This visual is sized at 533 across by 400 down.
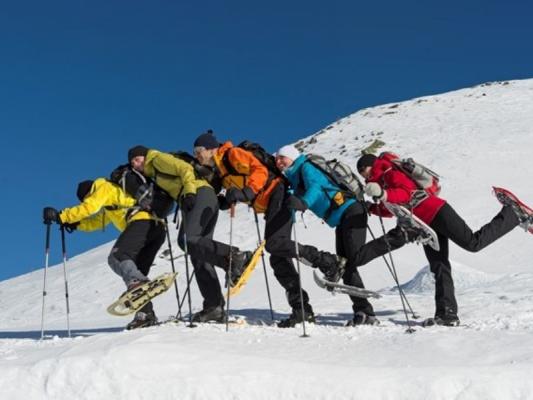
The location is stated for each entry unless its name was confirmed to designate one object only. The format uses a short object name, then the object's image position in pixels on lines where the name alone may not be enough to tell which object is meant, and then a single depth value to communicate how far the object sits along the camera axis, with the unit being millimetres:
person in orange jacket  7215
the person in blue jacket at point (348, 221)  7383
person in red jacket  7090
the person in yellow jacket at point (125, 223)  7672
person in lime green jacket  7191
